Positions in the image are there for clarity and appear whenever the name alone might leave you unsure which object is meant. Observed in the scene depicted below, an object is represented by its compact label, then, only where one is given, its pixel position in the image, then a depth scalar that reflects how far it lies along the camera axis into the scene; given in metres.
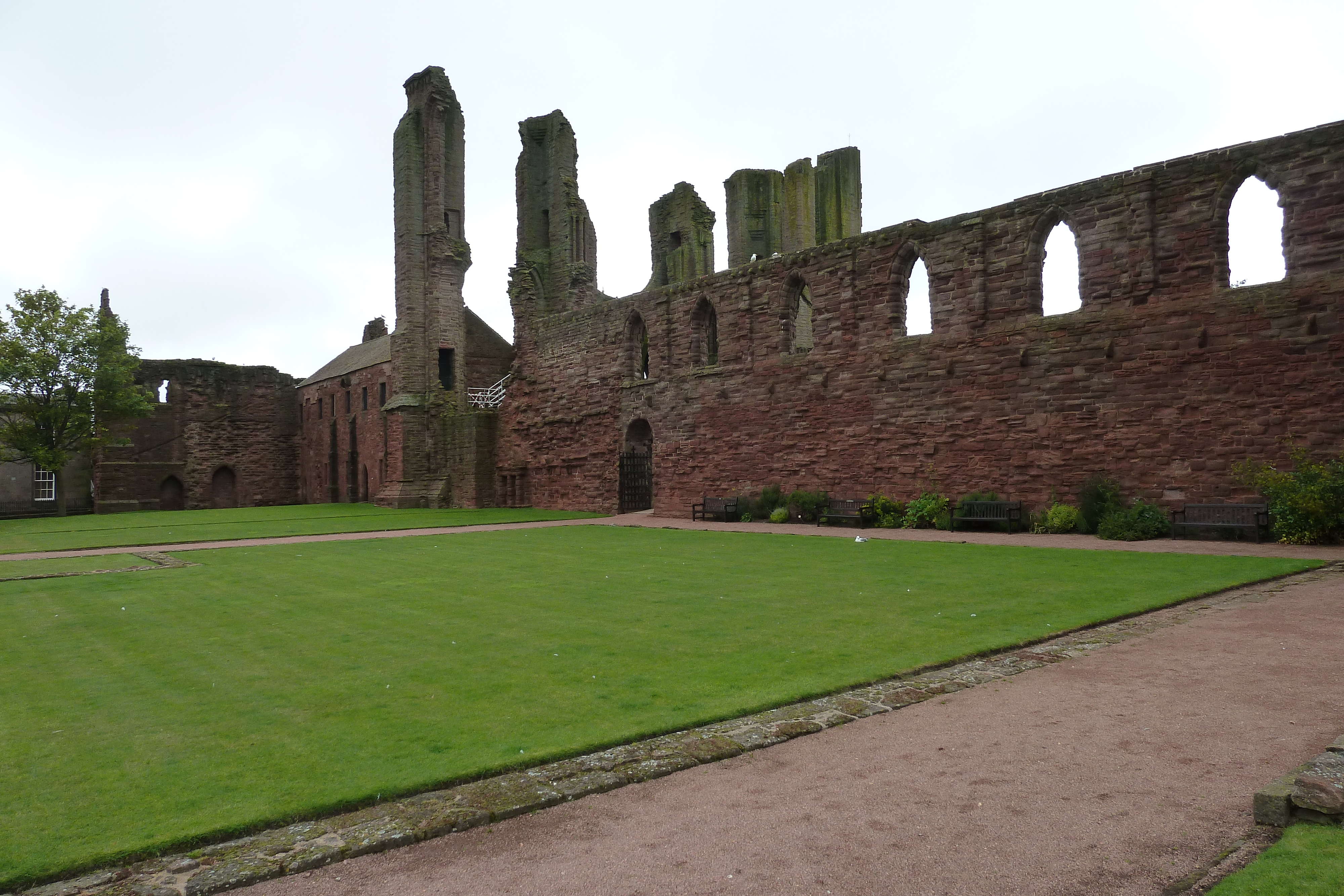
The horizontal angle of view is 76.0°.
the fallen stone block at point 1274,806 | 3.15
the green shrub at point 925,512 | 17.41
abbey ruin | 14.19
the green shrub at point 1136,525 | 13.93
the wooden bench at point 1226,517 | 12.95
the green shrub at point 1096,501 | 15.15
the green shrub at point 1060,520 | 15.51
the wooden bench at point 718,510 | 21.45
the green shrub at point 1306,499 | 11.94
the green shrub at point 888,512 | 18.05
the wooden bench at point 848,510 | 18.47
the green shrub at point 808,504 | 19.78
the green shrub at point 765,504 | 21.02
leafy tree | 32.25
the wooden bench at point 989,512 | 16.36
